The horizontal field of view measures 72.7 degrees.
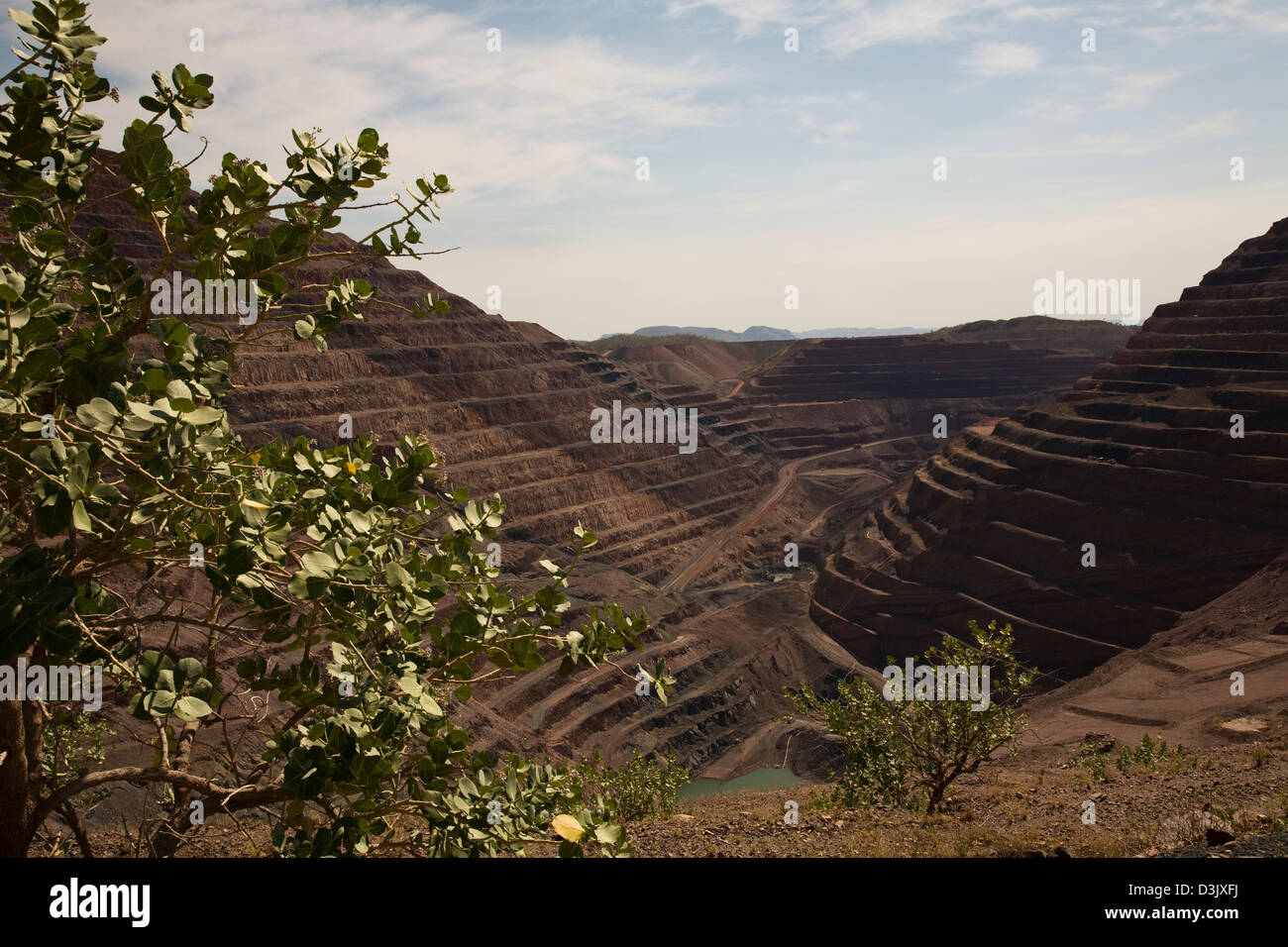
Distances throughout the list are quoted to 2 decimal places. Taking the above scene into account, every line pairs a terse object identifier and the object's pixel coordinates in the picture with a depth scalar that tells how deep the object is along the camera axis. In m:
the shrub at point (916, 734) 17.80
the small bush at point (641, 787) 20.53
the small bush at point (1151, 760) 20.75
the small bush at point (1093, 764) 20.89
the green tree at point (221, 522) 3.87
